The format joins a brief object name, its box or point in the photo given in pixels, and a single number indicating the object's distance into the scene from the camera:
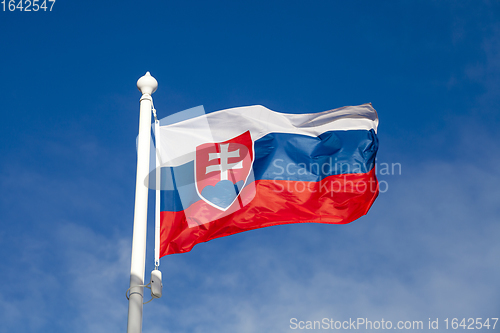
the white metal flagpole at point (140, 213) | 7.21
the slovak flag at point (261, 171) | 9.51
